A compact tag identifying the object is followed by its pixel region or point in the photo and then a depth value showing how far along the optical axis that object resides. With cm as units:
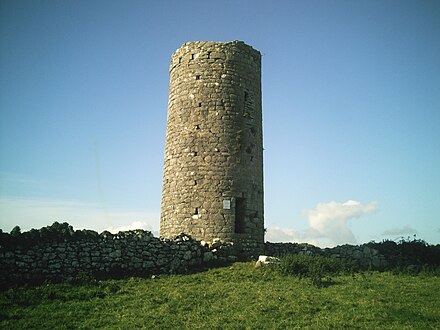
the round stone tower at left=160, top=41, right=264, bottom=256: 1633
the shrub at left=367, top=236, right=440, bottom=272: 1694
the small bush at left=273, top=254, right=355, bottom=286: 1262
